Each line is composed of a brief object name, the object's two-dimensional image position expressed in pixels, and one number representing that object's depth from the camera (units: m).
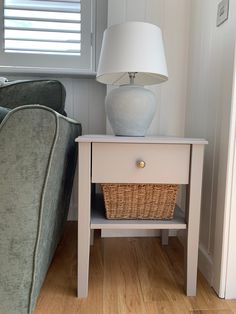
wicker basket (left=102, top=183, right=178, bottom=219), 1.00
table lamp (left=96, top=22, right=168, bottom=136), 1.02
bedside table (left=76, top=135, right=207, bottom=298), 0.93
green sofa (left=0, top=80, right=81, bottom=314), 0.67
